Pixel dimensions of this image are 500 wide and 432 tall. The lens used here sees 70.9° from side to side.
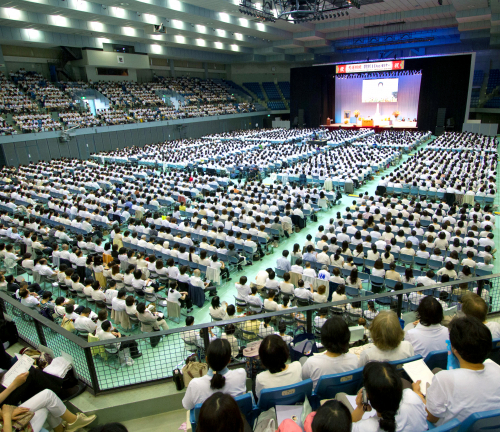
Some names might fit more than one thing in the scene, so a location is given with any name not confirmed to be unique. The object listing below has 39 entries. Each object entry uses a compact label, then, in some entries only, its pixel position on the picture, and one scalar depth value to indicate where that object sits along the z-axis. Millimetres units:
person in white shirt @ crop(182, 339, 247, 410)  3053
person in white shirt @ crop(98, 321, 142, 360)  4814
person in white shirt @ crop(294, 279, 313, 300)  6958
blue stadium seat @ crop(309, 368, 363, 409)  3094
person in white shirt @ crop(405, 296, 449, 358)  3619
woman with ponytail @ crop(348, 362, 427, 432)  2336
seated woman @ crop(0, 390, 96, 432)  2953
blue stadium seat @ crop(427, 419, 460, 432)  2271
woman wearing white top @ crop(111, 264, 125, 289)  8219
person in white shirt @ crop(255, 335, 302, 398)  3066
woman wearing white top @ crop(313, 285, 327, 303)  6633
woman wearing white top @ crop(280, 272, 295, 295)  7422
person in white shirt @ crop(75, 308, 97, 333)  5918
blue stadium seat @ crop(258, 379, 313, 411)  2994
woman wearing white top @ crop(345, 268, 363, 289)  7527
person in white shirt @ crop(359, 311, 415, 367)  3240
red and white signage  34562
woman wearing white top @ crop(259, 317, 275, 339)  5092
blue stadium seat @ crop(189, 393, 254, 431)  2975
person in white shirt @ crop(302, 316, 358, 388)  3207
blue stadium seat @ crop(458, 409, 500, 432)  2270
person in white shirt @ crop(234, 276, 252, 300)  7277
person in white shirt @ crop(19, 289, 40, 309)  6538
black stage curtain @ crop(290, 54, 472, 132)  33594
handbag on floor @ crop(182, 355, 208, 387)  3771
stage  37125
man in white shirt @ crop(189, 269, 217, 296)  8023
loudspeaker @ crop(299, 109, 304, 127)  44125
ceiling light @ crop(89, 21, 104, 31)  28141
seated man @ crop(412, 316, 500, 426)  2525
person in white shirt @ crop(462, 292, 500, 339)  3463
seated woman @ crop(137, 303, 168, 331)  6320
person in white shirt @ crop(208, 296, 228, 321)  6355
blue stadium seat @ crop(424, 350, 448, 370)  3400
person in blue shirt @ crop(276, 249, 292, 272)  8820
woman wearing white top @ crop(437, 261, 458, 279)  7255
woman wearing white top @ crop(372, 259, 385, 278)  7895
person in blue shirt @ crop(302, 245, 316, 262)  9141
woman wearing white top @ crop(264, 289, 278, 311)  6512
